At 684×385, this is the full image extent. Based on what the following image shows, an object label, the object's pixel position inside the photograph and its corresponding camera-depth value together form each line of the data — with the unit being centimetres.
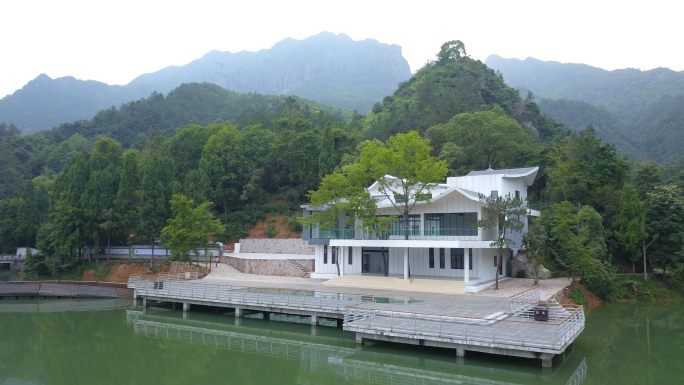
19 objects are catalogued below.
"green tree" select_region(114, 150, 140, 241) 3816
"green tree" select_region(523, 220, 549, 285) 2659
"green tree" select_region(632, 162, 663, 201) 3566
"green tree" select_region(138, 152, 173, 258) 3662
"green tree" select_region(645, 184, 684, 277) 3014
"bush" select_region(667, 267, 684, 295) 3060
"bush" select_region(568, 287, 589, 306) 2550
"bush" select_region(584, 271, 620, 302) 2739
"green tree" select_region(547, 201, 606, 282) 2583
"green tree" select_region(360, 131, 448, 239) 2727
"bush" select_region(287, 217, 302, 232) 4353
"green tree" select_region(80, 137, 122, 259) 3803
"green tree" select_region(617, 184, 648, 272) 3036
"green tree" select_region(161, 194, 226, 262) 3181
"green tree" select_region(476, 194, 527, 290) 2480
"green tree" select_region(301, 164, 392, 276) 2881
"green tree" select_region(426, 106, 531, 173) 4247
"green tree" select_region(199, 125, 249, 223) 4697
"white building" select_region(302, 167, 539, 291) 2691
